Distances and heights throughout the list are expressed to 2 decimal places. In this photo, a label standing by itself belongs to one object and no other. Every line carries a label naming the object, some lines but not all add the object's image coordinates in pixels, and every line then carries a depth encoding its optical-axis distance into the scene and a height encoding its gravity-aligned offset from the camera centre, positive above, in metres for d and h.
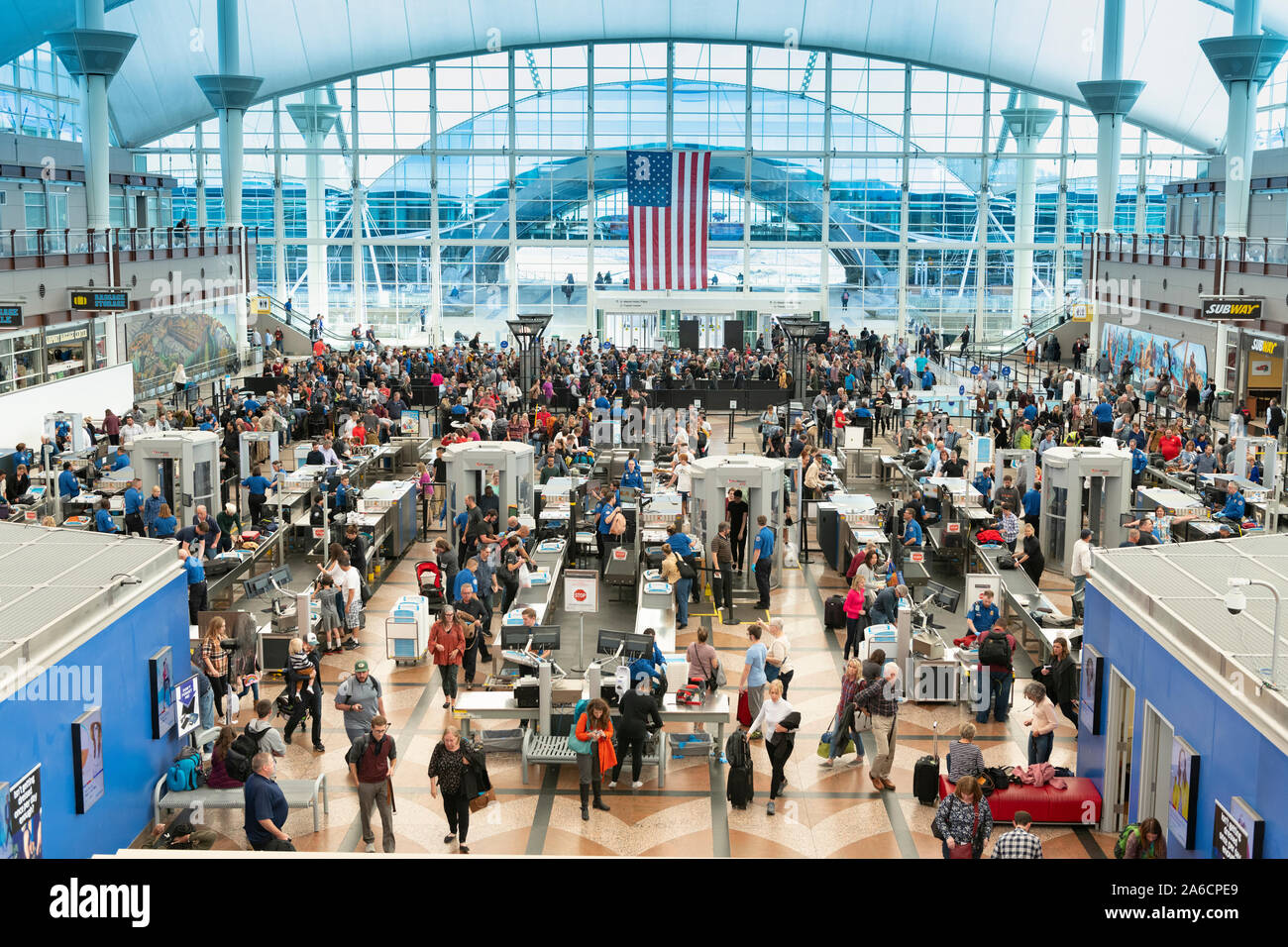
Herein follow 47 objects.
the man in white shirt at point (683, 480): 19.07 -2.39
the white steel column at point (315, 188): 48.12 +4.67
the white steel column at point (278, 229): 48.22 +3.19
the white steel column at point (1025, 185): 48.19 +4.89
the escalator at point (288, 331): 46.03 -0.49
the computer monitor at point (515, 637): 12.51 -2.99
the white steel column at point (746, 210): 47.91 +3.93
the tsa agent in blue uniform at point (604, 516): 18.00 -2.68
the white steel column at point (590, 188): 47.78 +4.67
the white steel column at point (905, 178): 48.00 +5.09
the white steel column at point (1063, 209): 48.28 +4.03
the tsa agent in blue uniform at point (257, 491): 19.25 -2.53
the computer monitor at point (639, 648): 11.82 -2.92
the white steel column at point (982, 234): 48.12 +3.14
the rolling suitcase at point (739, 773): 10.27 -3.49
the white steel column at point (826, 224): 47.75 +3.45
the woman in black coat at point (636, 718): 10.41 -3.12
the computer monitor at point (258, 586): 14.58 -2.97
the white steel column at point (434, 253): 47.94 +2.35
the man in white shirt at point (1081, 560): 15.63 -2.83
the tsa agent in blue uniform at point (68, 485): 19.48 -2.48
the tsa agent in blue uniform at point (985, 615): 12.82 -2.83
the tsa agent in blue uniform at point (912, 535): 17.14 -2.76
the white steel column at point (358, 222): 48.09 +3.46
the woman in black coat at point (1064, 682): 11.59 -3.14
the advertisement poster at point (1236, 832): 6.95 -2.73
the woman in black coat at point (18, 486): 19.47 -2.50
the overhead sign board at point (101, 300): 28.17 +0.33
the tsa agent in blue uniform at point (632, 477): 19.87 -2.38
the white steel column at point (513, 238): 47.81 +2.89
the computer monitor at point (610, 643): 12.18 -2.96
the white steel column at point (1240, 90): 32.53 +5.76
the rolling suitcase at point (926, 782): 10.22 -3.53
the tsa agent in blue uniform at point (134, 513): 17.64 -2.61
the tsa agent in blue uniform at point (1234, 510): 17.91 -2.54
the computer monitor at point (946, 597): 13.78 -2.89
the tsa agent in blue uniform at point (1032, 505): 18.36 -2.55
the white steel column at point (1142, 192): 48.78 +4.71
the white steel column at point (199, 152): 48.50 +5.96
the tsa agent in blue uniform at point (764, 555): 15.83 -2.79
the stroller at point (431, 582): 15.30 -3.07
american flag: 37.50 +2.92
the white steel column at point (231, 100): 40.09 +6.73
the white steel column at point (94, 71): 31.22 +5.91
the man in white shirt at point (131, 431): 23.06 -2.01
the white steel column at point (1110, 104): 39.03 +6.45
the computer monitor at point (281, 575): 15.25 -2.96
